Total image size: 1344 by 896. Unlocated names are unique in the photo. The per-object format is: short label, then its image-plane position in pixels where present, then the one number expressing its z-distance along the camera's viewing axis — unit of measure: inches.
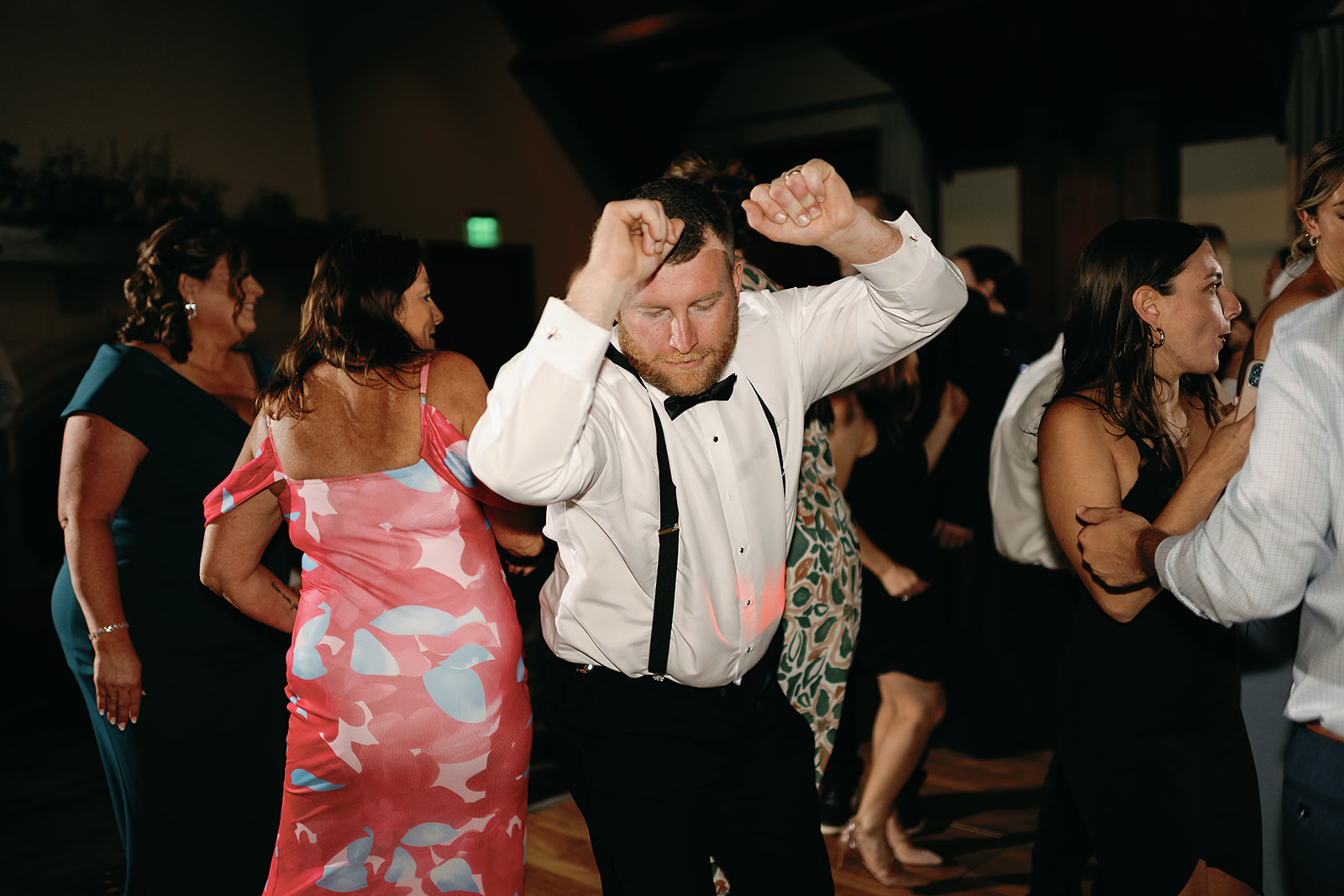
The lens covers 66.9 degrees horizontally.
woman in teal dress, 85.6
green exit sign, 327.9
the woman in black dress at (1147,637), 65.0
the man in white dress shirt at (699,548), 58.4
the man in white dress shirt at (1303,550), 43.7
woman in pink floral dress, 70.6
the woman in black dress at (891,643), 108.2
